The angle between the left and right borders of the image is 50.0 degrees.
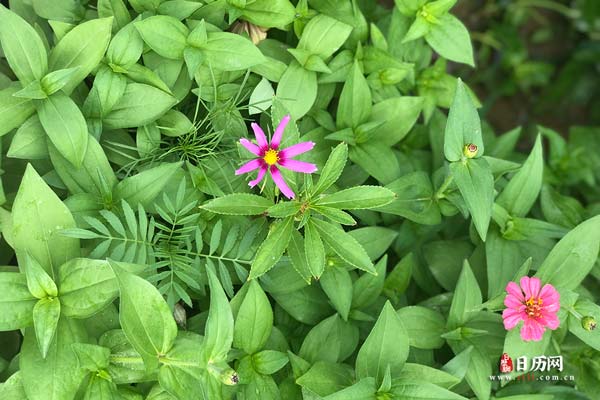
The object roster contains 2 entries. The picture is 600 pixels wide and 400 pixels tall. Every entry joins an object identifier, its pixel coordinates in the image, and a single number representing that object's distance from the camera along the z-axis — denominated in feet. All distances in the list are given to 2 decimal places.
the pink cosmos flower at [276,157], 3.83
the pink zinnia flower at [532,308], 4.08
